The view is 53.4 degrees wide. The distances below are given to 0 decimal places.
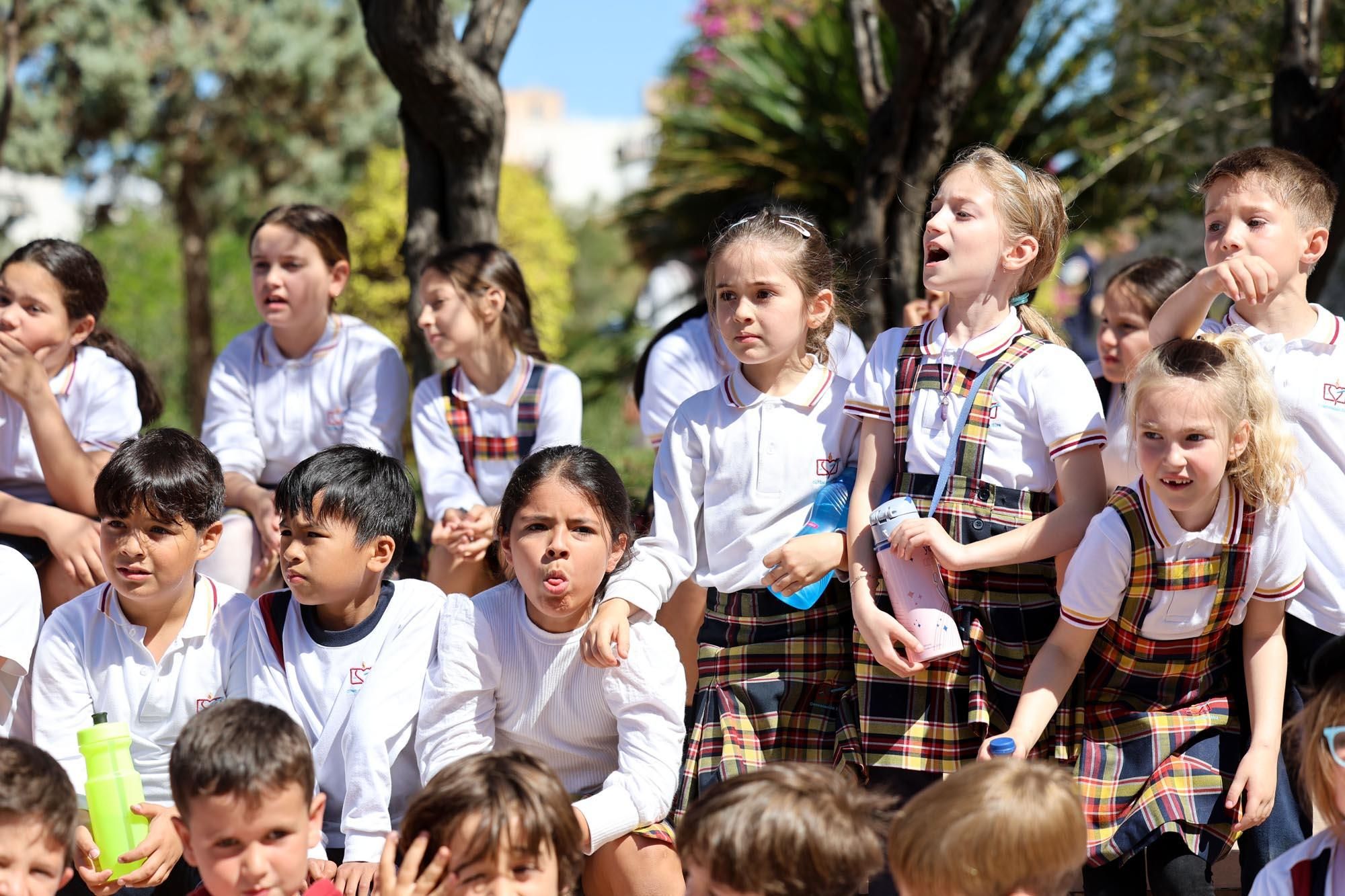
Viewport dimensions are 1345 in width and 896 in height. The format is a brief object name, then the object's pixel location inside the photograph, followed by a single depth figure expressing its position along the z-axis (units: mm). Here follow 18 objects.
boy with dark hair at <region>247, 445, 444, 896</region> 2979
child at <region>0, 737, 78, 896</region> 2172
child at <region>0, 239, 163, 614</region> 3633
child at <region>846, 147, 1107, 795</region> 2826
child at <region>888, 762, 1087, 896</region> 2100
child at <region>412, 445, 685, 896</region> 2838
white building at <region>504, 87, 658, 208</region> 57375
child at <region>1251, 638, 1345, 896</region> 2123
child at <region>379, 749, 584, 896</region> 2188
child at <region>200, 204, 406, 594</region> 4191
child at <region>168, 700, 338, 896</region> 2240
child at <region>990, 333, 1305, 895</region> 2648
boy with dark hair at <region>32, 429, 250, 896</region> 3053
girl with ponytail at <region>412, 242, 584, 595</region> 4043
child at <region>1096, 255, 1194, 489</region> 3826
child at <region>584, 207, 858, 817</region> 3096
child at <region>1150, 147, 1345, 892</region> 2842
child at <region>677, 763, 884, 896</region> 2131
